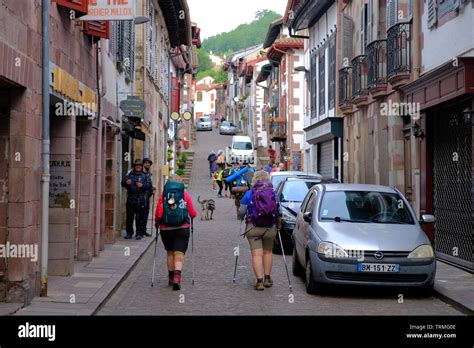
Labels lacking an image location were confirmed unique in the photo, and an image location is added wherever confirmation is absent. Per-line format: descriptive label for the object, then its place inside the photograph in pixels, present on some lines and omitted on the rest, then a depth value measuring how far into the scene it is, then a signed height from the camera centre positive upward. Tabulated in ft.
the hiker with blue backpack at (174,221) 41.11 -1.53
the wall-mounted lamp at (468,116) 45.60 +4.13
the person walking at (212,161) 160.64 +5.42
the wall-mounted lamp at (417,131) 57.41 +3.97
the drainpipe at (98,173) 52.95 +1.05
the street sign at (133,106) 66.08 +6.52
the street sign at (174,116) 126.82 +11.03
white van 195.34 +9.00
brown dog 91.86 -1.90
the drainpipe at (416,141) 57.93 +3.44
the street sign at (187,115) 143.32 +12.65
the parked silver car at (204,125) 330.95 +25.39
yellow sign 39.40 +5.21
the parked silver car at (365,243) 37.65 -2.44
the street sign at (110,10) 43.11 +9.18
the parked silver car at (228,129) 301.43 +21.74
